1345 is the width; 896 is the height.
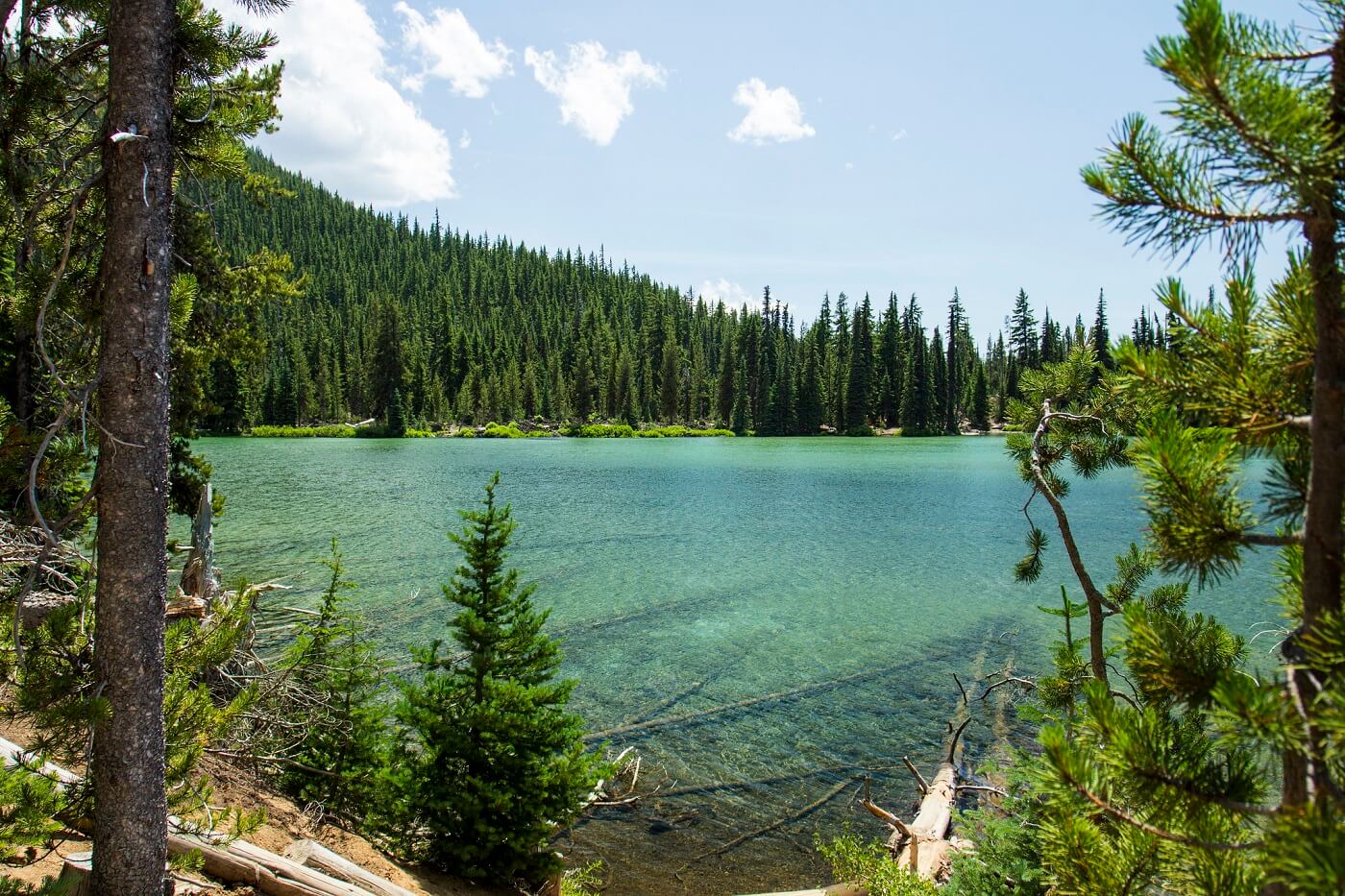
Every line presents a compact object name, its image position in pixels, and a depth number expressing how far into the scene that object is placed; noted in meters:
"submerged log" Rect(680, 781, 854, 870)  7.79
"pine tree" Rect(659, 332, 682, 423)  103.62
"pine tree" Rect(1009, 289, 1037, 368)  95.00
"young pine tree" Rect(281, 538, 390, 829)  6.62
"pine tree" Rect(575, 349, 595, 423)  102.81
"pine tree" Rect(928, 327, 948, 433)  96.50
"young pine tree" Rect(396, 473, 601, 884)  5.89
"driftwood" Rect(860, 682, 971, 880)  6.71
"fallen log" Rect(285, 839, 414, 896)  5.00
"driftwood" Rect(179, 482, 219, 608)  9.73
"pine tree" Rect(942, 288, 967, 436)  98.81
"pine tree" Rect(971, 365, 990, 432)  95.56
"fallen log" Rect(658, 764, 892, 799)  8.95
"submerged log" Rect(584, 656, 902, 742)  10.67
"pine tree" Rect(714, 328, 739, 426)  101.56
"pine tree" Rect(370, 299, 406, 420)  94.19
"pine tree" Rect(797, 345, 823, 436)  94.25
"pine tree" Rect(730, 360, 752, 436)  97.62
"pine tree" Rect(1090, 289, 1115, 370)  76.89
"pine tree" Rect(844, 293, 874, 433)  94.62
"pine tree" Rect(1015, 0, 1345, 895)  1.54
